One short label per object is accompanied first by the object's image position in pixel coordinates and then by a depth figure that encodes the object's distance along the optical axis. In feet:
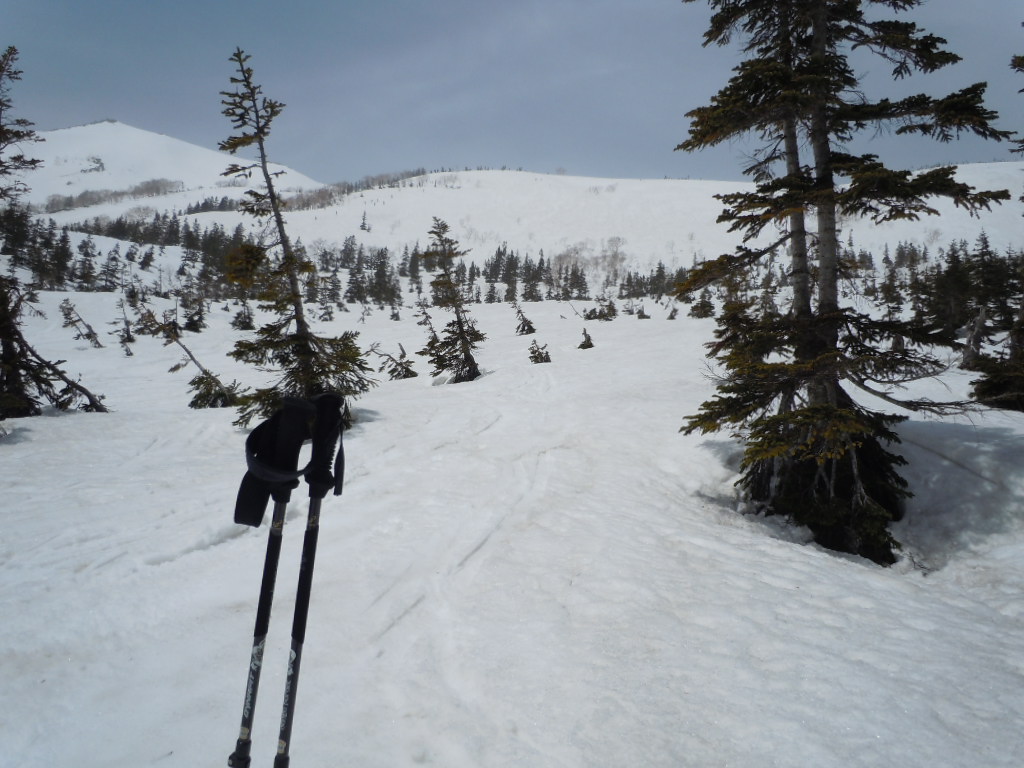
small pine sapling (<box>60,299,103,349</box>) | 124.71
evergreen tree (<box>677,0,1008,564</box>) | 20.29
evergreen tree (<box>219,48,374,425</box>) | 40.45
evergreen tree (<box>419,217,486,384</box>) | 76.18
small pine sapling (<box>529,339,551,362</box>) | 84.74
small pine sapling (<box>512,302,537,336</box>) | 134.21
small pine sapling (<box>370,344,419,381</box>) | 88.04
